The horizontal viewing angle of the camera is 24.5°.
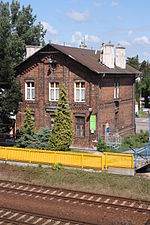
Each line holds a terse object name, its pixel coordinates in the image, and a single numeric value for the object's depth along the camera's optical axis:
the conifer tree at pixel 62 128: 24.70
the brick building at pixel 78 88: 28.97
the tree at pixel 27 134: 26.06
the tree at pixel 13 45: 25.94
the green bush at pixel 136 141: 30.06
